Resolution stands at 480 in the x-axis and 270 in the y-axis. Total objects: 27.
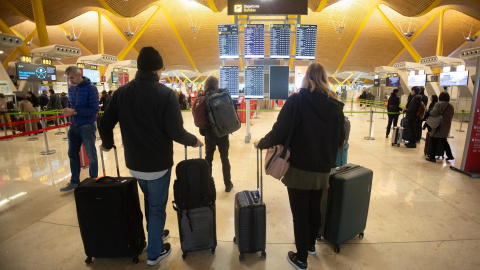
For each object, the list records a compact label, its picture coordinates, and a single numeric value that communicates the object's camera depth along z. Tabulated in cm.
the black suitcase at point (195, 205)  236
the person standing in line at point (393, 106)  911
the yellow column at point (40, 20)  1468
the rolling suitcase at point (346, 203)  255
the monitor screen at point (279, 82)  665
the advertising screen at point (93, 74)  1150
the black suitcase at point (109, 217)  232
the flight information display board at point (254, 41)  668
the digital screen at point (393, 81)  2020
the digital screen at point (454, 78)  1212
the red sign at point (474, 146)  488
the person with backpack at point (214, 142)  367
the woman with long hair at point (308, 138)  207
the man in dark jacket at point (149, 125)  214
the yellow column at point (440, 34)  2316
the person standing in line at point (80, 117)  395
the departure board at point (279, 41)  655
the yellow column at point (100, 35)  2267
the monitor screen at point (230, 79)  677
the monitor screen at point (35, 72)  1008
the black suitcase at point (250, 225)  244
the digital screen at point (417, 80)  1603
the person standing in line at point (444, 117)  570
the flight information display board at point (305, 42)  659
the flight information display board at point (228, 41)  674
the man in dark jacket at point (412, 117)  743
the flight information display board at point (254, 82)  681
